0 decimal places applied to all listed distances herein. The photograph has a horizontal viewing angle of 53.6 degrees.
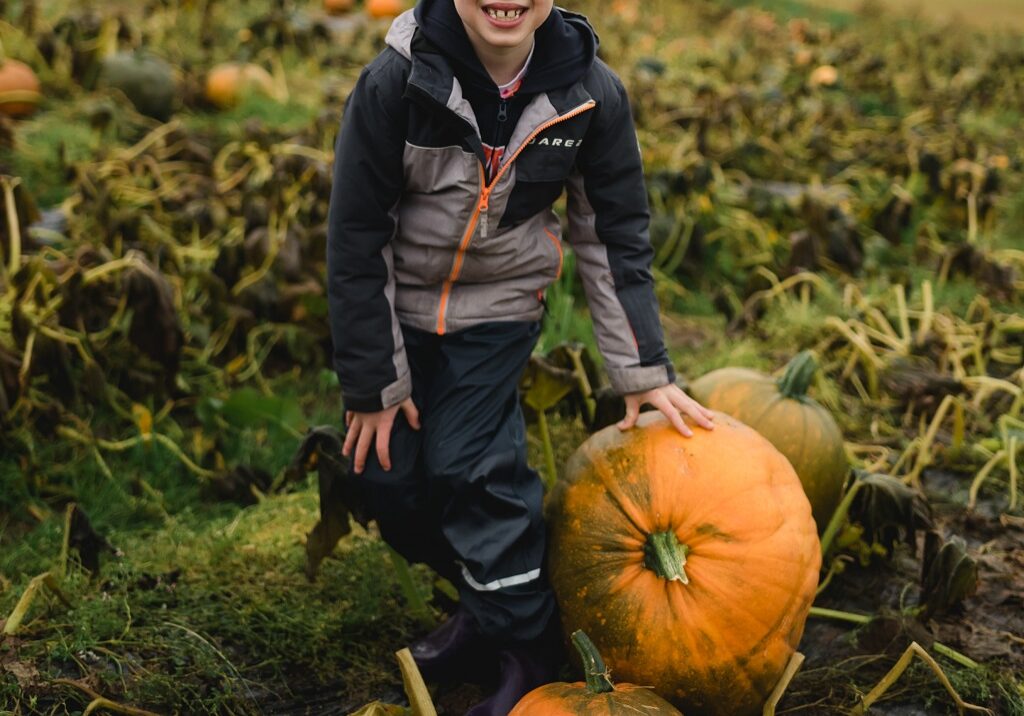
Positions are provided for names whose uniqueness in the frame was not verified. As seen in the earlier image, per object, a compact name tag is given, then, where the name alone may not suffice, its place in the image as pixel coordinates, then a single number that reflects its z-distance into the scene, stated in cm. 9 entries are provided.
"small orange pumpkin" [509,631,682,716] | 173
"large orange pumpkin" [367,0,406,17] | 841
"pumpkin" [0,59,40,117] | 505
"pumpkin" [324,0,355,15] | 879
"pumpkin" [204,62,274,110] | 589
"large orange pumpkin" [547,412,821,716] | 194
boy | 200
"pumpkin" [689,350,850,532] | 241
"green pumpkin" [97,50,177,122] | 538
